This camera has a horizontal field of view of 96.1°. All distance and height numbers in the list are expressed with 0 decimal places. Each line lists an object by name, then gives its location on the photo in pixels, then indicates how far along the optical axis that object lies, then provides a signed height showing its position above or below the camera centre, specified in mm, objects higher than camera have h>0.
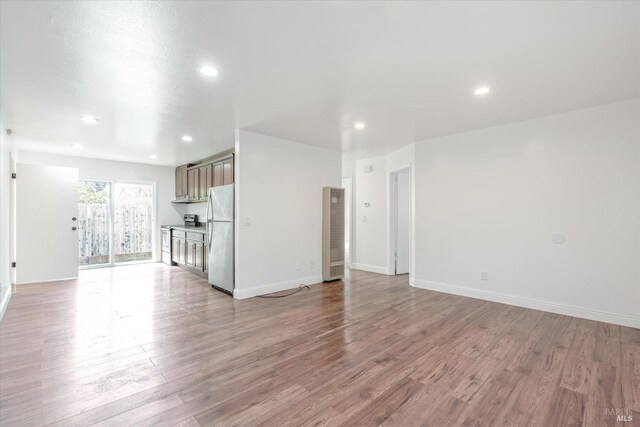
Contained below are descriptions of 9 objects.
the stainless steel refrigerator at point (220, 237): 4422 -362
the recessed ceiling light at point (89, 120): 3754 +1288
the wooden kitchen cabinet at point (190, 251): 5570 -760
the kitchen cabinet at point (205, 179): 5793 +740
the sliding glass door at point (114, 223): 6605 -173
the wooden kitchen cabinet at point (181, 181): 6984 +839
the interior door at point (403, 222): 5902 -183
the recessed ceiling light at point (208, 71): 2449 +1257
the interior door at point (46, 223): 5090 -129
